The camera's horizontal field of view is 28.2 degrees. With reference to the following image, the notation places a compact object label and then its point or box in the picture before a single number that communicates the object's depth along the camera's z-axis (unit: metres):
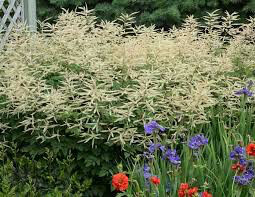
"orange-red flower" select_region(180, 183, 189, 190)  2.35
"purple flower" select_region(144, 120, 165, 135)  2.74
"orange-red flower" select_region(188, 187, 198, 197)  2.32
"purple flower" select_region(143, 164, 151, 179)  2.62
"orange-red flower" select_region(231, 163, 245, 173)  2.49
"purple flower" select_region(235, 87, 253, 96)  3.12
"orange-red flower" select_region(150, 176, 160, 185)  2.38
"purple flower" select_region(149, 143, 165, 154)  2.80
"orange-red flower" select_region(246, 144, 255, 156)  2.42
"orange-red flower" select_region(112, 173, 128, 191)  2.43
